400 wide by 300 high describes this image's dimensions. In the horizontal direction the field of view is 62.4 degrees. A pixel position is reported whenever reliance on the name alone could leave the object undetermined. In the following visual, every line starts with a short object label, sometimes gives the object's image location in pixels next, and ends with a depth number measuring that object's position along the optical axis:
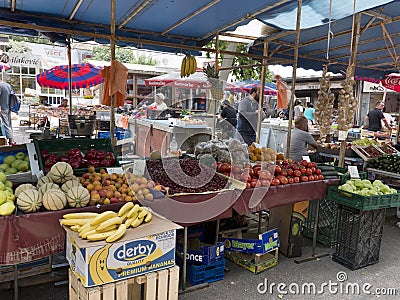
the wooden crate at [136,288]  2.09
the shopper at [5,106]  7.72
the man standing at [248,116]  7.09
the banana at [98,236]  2.12
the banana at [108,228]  2.22
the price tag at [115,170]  3.44
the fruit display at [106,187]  2.75
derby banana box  2.06
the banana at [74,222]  2.36
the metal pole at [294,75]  4.28
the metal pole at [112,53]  3.78
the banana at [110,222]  2.23
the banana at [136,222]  2.37
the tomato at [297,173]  3.81
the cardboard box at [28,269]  3.05
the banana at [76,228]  2.30
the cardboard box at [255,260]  3.54
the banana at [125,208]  2.51
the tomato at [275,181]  3.55
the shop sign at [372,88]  15.47
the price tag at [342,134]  4.58
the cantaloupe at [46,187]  2.64
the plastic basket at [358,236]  3.62
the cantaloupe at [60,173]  2.97
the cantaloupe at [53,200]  2.49
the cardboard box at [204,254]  3.27
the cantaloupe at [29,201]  2.43
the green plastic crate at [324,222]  4.29
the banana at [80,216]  2.43
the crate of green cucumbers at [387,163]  5.35
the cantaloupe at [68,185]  2.77
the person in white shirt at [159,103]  10.18
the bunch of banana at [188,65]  5.72
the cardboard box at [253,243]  3.51
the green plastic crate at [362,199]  3.46
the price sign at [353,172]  4.14
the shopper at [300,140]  5.51
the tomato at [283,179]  3.62
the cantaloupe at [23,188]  2.55
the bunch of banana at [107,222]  2.16
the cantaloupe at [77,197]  2.59
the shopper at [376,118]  9.27
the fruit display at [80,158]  3.52
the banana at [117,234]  2.12
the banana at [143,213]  2.46
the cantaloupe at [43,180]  2.82
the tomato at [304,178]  3.81
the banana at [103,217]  2.30
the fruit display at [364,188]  3.67
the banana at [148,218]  2.47
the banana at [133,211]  2.46
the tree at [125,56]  34.29
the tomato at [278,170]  3.76
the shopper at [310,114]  12.27
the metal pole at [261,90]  5.98
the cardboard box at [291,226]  3.88
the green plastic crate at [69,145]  3.83
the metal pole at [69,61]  5.87
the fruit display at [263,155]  4.37
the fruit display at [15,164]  3.25
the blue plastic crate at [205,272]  3.25
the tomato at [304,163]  4.15
